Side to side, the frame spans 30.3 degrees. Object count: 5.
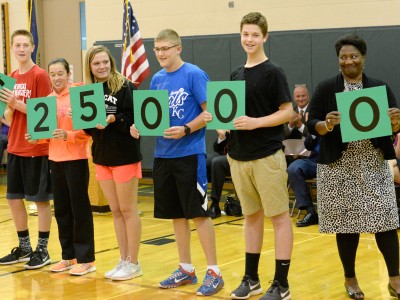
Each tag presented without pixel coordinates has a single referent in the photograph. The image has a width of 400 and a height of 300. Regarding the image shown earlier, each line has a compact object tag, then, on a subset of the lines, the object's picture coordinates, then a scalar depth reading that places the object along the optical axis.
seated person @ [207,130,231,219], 8.49
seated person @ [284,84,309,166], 8.55
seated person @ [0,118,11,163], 11.11
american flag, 9.14
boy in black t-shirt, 4.64
